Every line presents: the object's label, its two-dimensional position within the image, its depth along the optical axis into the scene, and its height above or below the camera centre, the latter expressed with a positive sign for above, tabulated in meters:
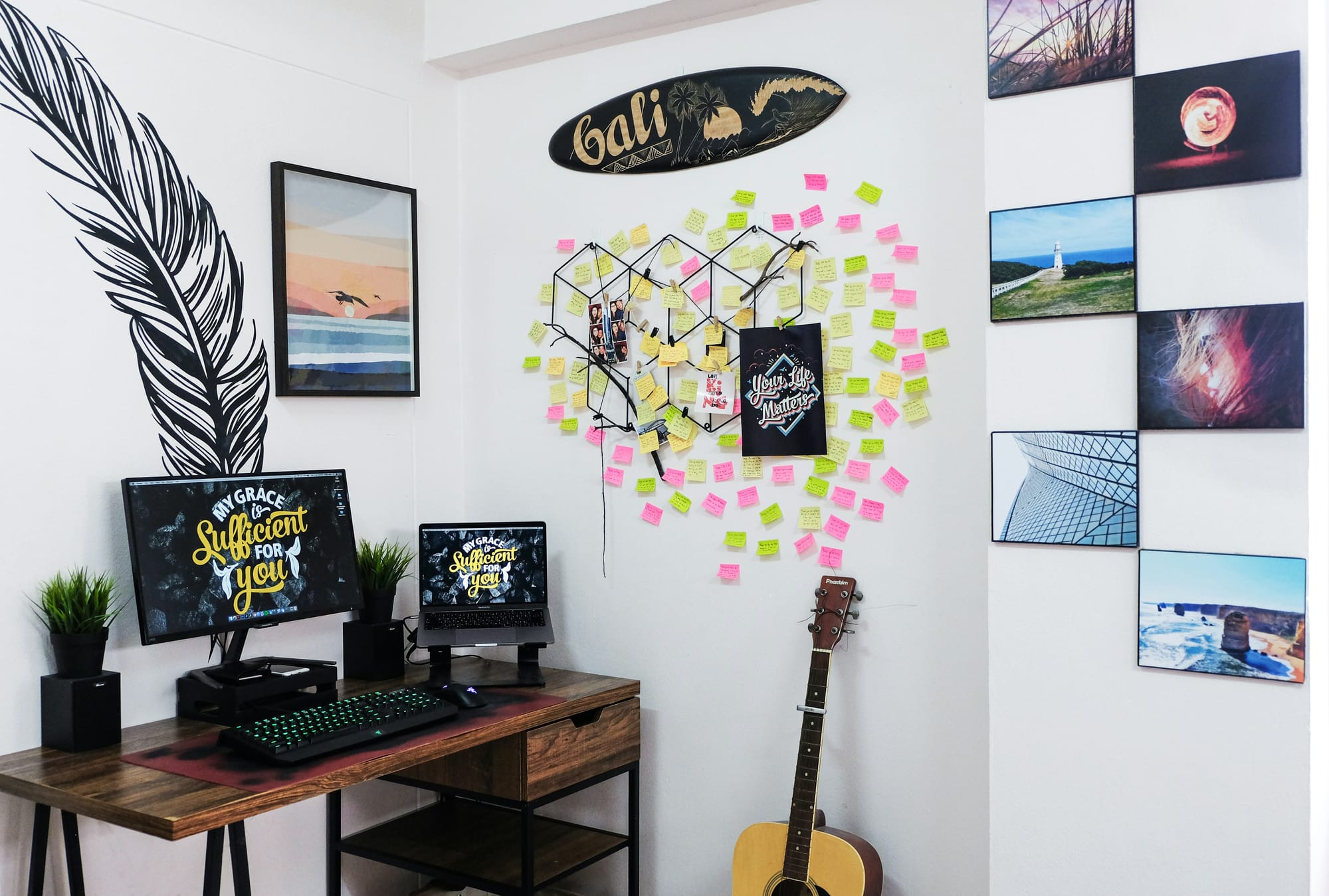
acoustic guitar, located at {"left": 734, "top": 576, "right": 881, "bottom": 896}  2.29 -0.94
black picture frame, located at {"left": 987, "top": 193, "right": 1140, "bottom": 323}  1.96 +0.32
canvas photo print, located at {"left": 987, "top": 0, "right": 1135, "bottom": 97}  1.97 +0.76
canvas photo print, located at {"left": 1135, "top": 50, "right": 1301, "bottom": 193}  1.82 +0.56
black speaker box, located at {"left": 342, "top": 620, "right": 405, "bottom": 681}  2.74 -0.58
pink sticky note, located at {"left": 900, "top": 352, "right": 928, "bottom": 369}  2.45 +0.17
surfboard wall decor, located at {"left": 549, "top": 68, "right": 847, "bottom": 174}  2.61 +0.84
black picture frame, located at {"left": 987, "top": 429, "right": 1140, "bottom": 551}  1.95 -0.06
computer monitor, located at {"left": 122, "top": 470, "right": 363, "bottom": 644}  2.22 -0.27
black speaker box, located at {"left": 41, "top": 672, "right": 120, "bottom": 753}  2.11 -0.57
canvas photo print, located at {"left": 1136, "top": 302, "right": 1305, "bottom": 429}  1.82 +0.11
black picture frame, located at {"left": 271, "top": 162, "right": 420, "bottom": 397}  2.67 +0.33
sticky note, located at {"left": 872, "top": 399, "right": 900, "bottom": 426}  2.49 +0.05
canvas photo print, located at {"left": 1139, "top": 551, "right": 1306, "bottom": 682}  1.82 -0.34
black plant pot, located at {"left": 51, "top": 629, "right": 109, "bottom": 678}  2.13 -0.45
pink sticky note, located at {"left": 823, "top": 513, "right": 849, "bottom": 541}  2.55 -0.24
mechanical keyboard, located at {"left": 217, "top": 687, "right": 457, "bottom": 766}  2.02 -0.60
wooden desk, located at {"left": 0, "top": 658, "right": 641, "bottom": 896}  1.76 -0.65
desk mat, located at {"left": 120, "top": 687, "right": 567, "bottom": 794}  1.93 -0.64
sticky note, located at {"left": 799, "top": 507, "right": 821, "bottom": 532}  2.59 -0.22
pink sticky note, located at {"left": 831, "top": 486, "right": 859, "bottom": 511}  2.54 -0.16
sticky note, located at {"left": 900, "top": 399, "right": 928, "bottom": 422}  2.44 +0.05
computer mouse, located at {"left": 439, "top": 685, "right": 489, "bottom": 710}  2.40 -0.62
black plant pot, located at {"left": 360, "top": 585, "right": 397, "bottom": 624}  2.78 -0.46
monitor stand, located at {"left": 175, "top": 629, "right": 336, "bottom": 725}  2.31 -0.58
